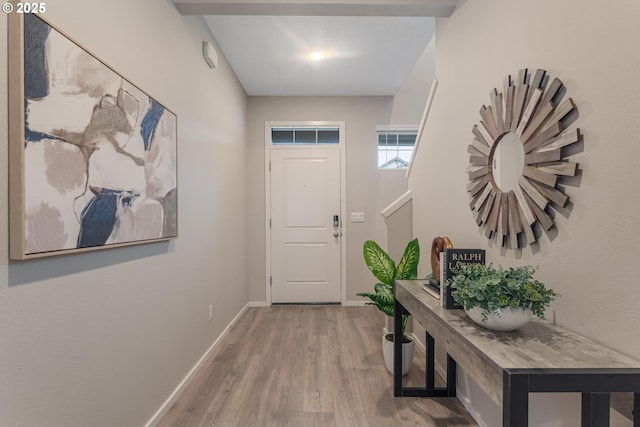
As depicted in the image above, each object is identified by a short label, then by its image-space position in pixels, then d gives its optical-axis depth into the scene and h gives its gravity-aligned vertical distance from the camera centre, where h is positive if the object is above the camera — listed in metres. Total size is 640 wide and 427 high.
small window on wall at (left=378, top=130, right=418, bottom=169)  4.17 +0.79
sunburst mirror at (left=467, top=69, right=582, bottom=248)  1.16 +0.21
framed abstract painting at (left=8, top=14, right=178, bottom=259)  0.94 +0.21
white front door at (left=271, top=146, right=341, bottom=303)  4.10 -0.21
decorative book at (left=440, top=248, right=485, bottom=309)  1.46 -0.26
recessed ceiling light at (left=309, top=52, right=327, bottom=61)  3.03 +1.45
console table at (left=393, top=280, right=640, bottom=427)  0.85 -0.46
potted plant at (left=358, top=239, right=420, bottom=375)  2.25 -0.51
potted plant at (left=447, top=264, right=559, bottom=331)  1.09 -0.32
